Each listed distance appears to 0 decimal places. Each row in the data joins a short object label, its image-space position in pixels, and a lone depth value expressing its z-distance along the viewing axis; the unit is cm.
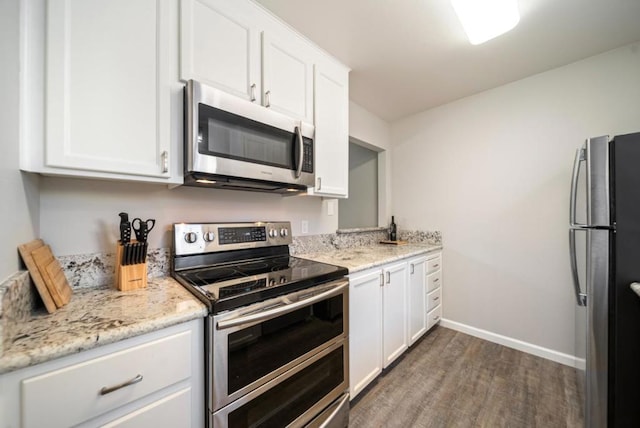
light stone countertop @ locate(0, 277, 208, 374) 62
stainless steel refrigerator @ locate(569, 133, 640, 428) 114
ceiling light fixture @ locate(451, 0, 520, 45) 137
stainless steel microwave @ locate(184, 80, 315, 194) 114
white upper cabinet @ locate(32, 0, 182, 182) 88
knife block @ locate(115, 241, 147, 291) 108
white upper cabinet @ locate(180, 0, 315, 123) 121
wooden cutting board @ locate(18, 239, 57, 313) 82
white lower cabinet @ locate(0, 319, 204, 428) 62
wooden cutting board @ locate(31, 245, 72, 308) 86
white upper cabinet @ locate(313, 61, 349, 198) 180
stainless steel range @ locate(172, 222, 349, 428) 92
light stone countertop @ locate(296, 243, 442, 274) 168
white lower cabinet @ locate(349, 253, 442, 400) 157
